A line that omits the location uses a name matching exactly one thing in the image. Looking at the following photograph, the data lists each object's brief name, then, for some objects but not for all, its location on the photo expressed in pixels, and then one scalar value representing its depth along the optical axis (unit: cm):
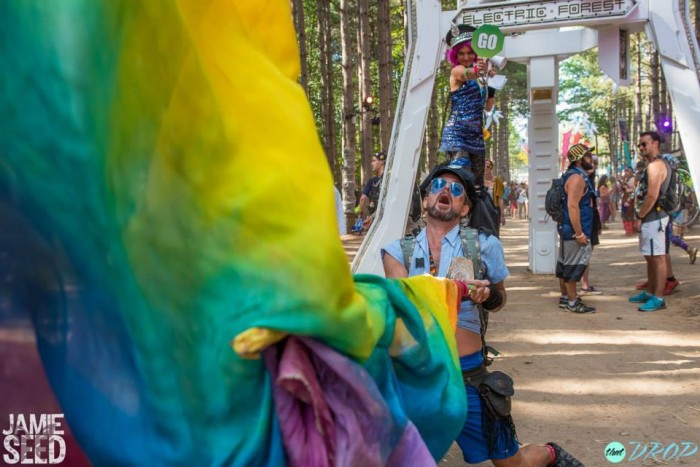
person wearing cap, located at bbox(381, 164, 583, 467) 344
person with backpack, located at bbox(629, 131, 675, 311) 842
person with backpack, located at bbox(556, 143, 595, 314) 848
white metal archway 857
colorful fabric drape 154
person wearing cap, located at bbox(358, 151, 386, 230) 1224
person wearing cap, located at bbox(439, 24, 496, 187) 563
